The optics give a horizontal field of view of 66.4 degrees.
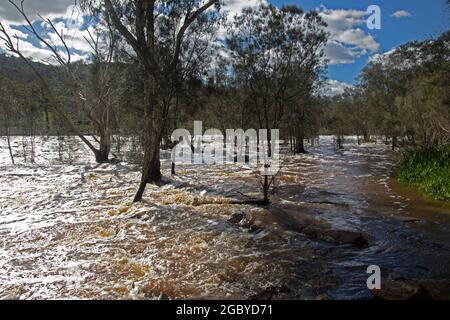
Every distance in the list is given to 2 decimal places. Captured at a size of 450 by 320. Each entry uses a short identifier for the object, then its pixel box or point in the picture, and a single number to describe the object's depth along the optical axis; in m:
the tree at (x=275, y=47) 17.39
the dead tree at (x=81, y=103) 20.97
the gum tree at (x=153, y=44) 9.87
